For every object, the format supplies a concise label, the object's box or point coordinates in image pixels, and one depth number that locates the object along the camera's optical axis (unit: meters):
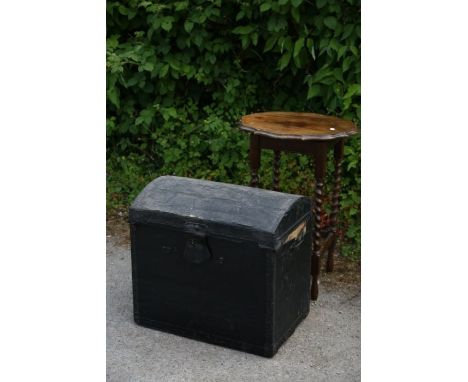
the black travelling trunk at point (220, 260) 3.25
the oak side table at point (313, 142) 3.67
